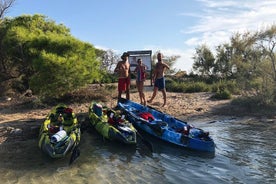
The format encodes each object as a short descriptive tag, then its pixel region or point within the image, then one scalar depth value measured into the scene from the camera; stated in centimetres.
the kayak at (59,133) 499
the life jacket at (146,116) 662
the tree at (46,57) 796
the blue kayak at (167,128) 547
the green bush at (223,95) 996
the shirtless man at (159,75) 823
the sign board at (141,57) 1154
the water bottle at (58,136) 504
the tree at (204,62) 1560
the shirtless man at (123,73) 790
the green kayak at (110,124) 559
